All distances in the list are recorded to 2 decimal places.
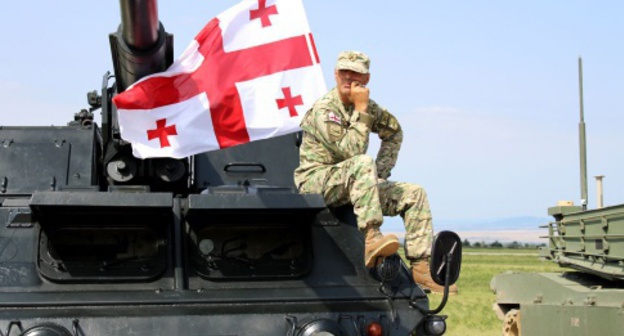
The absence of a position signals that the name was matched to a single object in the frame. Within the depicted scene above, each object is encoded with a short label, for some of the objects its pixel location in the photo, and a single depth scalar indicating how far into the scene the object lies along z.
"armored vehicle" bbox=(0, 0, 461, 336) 6.19
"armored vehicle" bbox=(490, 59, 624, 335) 13.80
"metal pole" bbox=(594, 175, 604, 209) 18.83
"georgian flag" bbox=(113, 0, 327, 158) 8.14
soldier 6.52
